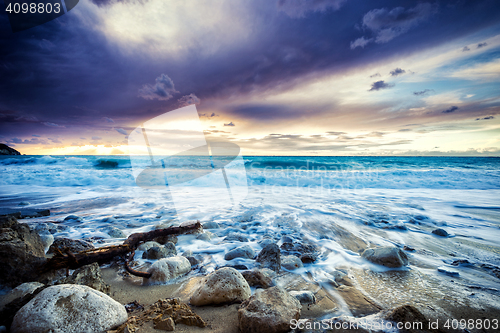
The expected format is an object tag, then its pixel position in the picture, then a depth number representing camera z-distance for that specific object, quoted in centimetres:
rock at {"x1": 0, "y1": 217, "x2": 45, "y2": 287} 181
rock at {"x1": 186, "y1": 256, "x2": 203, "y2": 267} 273
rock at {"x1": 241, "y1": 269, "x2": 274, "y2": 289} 214
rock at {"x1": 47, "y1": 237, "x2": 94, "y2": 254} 274
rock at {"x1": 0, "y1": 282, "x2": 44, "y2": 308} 165
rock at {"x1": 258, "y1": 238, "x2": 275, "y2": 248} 341
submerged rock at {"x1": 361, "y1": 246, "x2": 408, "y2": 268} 264
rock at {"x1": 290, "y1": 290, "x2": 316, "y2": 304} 189
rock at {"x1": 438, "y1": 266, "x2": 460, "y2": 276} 249
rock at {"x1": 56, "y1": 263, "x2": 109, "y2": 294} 174
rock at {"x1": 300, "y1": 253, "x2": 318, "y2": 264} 284
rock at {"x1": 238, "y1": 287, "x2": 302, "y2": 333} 138
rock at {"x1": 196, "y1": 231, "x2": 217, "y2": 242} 366
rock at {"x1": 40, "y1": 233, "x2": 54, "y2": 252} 286
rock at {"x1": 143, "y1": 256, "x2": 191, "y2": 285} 219
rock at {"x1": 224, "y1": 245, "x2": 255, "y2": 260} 292
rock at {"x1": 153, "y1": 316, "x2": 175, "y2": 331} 147
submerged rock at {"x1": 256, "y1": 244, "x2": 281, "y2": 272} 256
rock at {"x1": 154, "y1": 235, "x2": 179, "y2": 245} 340
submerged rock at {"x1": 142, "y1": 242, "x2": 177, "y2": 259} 287
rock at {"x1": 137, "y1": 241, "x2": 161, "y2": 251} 306
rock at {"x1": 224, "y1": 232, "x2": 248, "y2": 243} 367
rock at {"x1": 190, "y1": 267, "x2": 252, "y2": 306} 178
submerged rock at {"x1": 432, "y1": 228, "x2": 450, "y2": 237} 387
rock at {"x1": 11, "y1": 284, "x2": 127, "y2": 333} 120
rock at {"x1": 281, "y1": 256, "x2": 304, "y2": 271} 261
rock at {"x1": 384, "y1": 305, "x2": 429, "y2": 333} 133
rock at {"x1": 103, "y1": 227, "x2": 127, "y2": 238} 370
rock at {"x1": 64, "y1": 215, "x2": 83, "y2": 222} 458
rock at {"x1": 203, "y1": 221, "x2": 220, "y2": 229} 434
